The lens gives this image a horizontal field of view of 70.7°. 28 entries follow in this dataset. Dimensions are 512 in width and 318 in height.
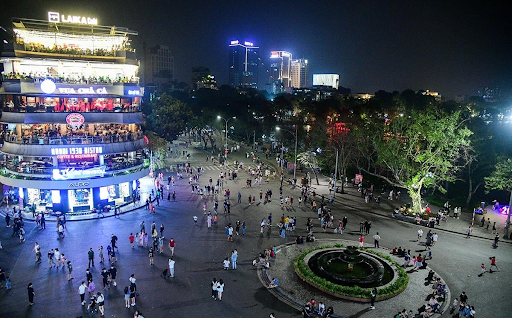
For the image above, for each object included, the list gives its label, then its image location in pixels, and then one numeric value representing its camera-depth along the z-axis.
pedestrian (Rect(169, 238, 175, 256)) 26.33
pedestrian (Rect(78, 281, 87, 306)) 19.92
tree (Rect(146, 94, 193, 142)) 64.44
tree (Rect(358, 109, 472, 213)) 36.25
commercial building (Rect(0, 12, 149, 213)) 36.56
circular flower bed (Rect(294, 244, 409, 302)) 21.42
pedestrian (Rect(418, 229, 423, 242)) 30.55
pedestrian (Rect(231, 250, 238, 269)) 24.50
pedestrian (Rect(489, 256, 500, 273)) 25.41
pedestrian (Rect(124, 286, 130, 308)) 19.50
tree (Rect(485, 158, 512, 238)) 36.25
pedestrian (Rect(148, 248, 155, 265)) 24.96
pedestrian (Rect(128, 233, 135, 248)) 27.67
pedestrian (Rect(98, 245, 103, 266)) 25.08
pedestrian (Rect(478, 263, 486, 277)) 24.85
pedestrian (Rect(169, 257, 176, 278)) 22.95
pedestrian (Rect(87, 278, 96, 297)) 20.52
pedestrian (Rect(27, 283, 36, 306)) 19.78
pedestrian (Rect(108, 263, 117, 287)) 22.12
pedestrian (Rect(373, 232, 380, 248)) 28.84
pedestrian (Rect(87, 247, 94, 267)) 24.39
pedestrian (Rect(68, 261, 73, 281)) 22.78
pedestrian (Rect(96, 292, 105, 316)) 18.92
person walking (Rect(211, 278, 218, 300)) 20.67
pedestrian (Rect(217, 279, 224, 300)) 20.58
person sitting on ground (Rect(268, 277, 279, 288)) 22.22
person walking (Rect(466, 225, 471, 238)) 32.06
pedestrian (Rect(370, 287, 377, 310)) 20.70
